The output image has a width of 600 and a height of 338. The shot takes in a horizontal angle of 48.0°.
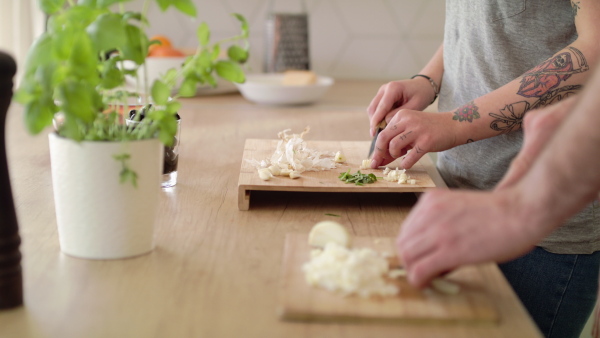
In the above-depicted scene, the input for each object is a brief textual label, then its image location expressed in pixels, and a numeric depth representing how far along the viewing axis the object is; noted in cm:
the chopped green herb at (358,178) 119
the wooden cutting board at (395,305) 76
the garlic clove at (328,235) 93
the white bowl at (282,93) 224
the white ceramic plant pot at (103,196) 88
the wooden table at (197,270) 75
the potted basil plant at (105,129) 81
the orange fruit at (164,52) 238
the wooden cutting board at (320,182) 116
